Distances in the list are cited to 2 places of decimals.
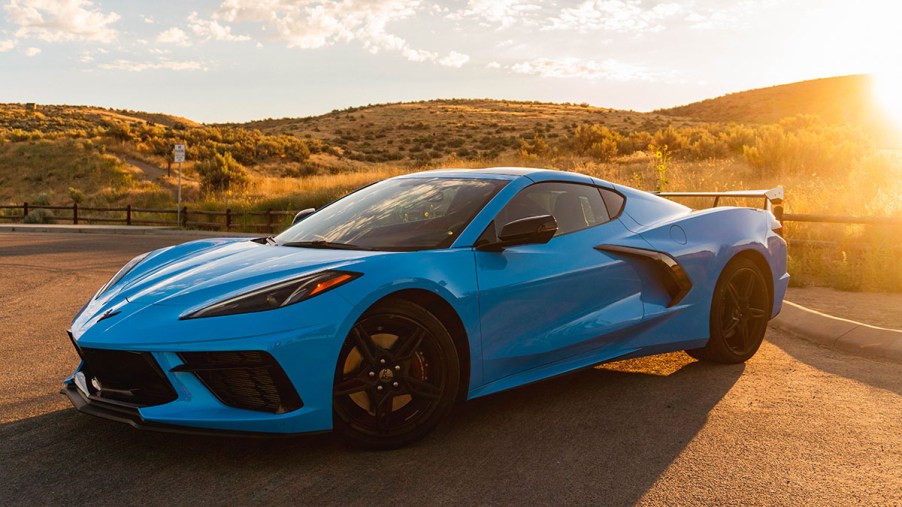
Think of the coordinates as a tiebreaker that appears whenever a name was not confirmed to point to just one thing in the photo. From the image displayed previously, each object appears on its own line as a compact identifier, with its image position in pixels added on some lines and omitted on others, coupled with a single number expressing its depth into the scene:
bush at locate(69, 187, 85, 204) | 42.84
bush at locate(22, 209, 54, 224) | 32.88
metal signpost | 28.20
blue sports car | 3.84
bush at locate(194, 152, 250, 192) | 41.38
